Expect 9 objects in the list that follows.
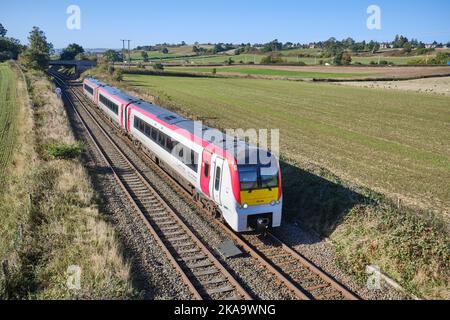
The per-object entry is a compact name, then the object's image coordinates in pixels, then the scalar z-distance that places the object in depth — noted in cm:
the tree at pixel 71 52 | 13588
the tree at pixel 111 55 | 16300
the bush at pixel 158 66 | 11061
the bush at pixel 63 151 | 2005
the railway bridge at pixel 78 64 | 10400
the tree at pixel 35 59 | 7381
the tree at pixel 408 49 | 15571
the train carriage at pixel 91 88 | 3972
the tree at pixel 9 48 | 12691
